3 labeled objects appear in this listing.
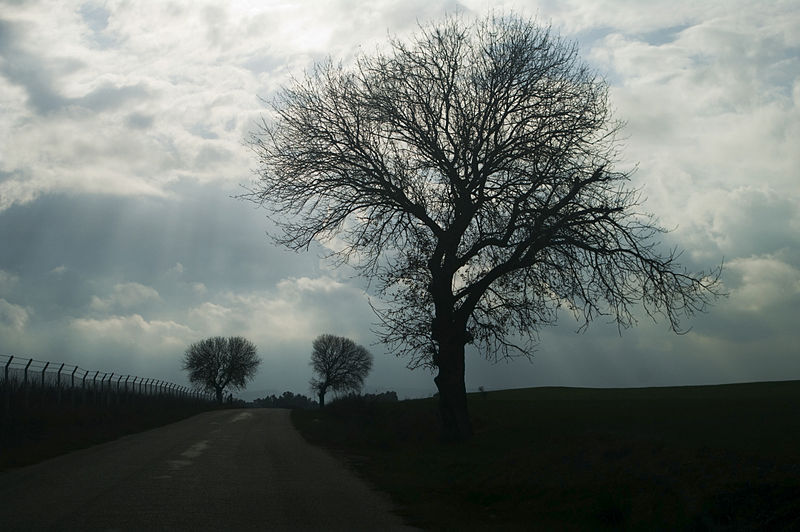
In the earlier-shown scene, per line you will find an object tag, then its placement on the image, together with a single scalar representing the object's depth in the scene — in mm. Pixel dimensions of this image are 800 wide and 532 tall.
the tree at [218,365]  110938
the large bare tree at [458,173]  20047
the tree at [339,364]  111125
